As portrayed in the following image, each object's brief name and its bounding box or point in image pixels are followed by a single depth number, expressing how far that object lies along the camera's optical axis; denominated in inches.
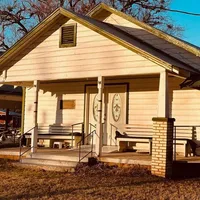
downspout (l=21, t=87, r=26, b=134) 707.9
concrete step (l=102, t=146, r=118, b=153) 548.6
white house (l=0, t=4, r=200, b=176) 470.0
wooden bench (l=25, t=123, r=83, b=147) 619.2
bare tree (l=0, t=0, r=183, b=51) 1300.4
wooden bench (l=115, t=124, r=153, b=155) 552.6
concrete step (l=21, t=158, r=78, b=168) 474.5
